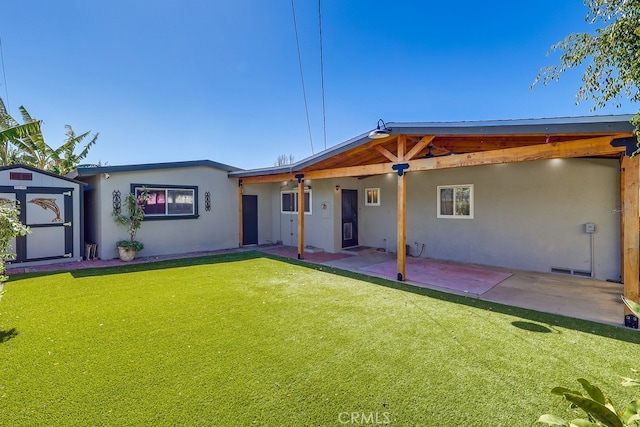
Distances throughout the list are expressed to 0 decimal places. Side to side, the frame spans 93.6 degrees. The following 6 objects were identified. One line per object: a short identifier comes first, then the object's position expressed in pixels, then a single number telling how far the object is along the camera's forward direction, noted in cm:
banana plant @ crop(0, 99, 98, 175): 1186
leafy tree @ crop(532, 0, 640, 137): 234
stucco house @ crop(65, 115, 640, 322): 489
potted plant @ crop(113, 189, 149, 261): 929
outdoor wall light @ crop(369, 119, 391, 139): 620
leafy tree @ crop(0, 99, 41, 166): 848
